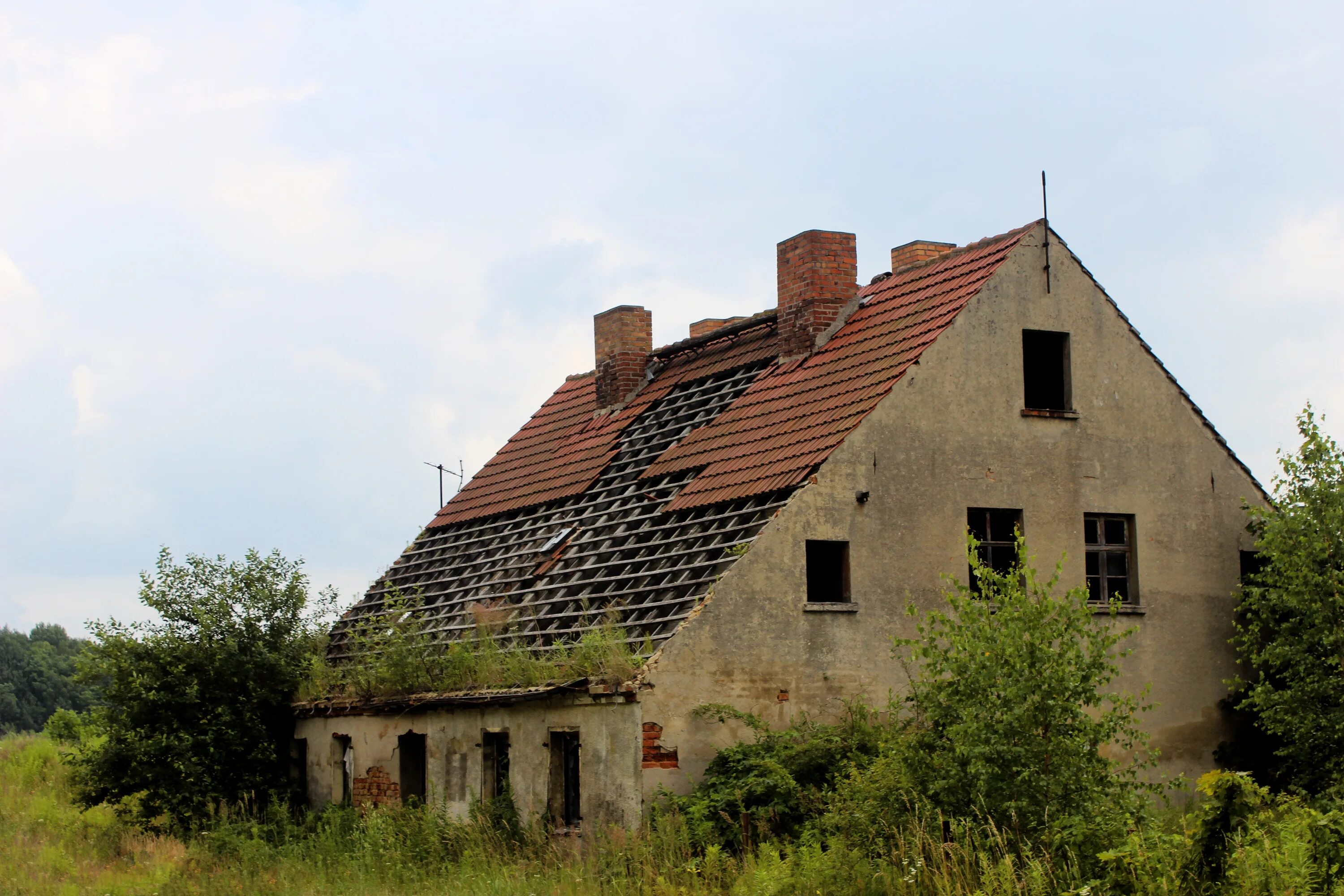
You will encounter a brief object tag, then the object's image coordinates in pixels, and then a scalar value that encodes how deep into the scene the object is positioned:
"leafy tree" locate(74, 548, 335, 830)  22.36
